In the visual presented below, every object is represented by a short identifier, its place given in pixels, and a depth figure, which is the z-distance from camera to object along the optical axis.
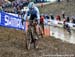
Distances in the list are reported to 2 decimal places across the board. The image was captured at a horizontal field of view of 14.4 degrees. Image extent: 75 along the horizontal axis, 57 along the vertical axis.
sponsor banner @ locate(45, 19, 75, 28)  35.79
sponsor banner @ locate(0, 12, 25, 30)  19.23
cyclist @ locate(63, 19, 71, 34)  30.37
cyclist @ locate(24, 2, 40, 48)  13.69
